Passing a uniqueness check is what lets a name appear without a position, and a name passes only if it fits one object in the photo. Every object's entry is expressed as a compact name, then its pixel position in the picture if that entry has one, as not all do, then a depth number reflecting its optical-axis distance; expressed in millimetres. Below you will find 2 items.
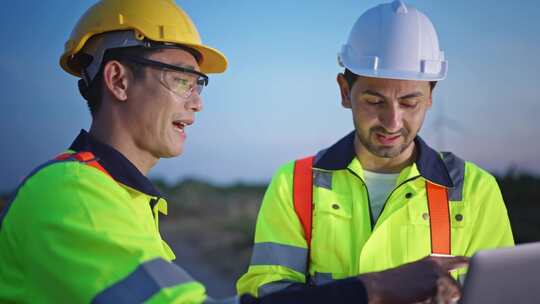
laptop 1671
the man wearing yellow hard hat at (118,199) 1671
